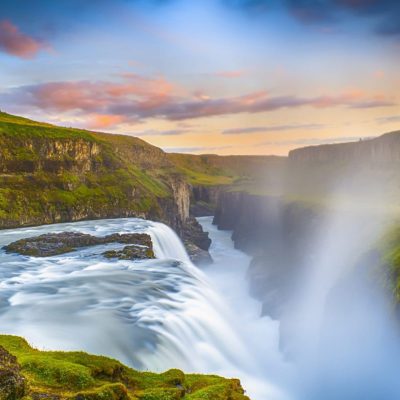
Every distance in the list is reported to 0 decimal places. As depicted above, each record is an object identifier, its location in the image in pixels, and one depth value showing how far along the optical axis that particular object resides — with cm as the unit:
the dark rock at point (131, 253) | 4912
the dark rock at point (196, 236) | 11076
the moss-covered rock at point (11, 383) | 1194
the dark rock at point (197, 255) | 8618
